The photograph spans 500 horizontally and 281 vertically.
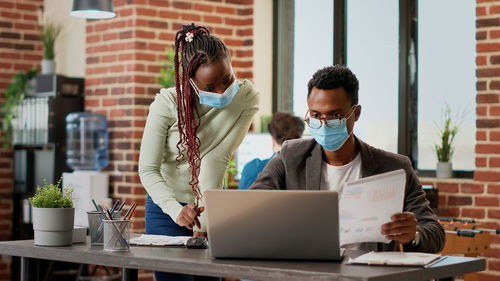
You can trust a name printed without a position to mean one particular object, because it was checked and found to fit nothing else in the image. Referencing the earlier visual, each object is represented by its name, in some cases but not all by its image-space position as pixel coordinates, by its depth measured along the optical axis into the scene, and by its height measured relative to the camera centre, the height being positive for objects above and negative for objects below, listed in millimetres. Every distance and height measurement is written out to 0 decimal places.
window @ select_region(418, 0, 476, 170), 4684 +493
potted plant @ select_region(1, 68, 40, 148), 5742 +425
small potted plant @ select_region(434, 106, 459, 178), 4598 +0
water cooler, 5172 -29
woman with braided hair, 2664 +73
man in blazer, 2318 -17
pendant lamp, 4664 +879
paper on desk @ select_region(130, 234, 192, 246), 2355 -286
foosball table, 3656 -438
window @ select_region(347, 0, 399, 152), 5098 +578
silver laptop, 1878 -182
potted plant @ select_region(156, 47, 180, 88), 5047 +535
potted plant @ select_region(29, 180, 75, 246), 2352 -208
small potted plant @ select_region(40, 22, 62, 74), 5723 +790
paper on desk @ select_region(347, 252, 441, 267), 1857 -273
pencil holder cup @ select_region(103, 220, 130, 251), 2227 -251
